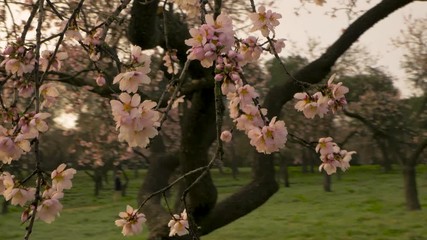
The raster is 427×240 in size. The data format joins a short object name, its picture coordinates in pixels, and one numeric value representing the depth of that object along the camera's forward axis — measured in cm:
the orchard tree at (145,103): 253
